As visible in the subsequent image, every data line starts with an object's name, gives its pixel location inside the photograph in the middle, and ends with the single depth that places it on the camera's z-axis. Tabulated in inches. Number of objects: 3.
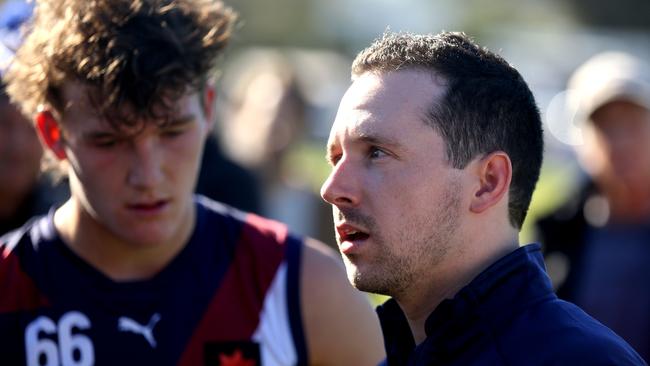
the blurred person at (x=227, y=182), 459.8
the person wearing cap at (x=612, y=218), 422.0
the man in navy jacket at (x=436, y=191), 211.6
